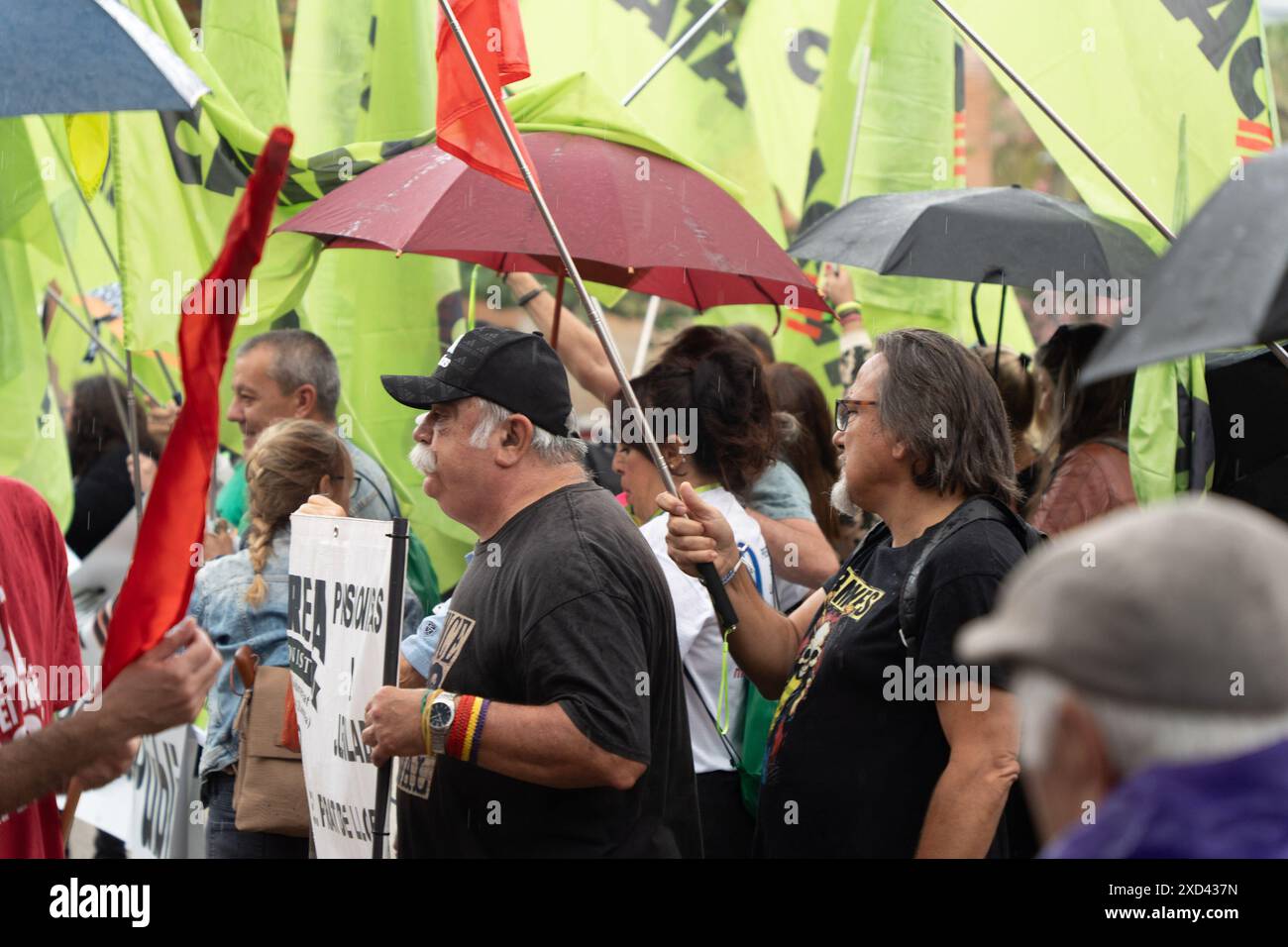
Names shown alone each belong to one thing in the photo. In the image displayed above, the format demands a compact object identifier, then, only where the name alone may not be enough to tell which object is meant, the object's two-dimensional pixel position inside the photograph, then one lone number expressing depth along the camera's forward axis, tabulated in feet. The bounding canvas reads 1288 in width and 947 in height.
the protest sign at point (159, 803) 17.28
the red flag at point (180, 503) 7.75
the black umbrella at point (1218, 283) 4.87
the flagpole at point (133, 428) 15.14
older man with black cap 9.88
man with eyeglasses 9.95
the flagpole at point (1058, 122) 11.20
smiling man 16.94
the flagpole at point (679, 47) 18.60
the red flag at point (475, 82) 12.21
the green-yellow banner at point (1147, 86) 15.02
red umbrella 13.52
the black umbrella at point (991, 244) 14.53
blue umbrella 9.54
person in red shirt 7.82
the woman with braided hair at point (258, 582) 13.78
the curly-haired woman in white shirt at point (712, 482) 13.33
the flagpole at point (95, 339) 18.34
